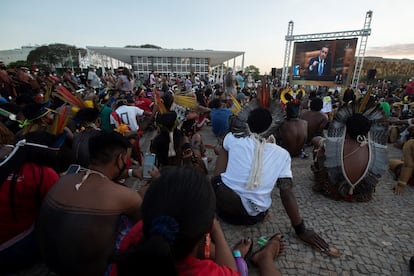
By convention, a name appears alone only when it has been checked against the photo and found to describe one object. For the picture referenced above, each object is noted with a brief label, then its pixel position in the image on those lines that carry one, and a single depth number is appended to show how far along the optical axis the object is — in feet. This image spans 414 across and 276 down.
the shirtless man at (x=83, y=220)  4.31
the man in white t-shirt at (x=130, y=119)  13.62
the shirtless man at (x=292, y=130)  13.62
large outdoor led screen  59.11
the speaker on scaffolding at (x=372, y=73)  48.70
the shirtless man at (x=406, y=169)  10.33
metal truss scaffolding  50.75
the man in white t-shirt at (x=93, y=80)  33.38
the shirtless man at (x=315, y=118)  16.60
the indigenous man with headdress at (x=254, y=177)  6.75
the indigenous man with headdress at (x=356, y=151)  9.04
